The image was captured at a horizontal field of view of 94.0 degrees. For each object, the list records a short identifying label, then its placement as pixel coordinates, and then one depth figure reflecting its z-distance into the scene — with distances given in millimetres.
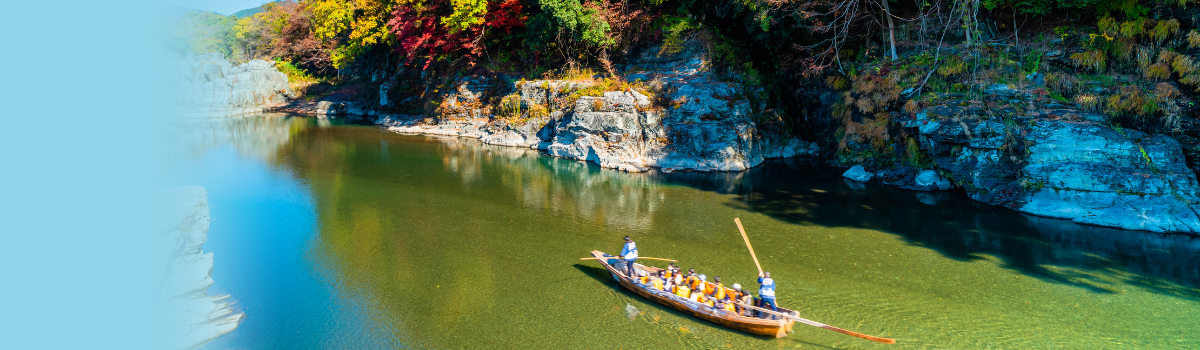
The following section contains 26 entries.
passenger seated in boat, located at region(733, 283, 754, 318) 11938
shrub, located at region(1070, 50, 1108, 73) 21422
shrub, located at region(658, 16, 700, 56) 33469
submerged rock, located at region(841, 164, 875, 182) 26031
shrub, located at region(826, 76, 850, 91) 28617
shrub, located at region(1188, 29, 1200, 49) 19297
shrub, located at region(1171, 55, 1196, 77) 19250
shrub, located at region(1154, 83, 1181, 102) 19459
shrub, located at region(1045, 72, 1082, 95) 21438
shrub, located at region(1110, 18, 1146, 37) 20812
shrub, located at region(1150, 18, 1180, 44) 20078
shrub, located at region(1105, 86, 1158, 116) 19547
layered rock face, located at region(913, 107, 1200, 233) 18484
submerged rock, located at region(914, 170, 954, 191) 23906
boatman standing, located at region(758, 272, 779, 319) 12039
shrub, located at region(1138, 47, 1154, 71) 20438
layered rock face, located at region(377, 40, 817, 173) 29391
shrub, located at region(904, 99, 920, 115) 24156
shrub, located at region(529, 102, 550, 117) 35594
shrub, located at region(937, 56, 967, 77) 24098
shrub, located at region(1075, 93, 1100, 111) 20484
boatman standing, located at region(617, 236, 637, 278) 14125
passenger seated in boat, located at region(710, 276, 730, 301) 12516
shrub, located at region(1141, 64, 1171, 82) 19906
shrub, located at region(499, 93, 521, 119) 36812
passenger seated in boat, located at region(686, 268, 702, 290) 12953
